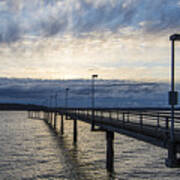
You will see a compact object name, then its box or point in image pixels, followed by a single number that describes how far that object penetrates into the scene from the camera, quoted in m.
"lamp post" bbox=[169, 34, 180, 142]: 14.16
